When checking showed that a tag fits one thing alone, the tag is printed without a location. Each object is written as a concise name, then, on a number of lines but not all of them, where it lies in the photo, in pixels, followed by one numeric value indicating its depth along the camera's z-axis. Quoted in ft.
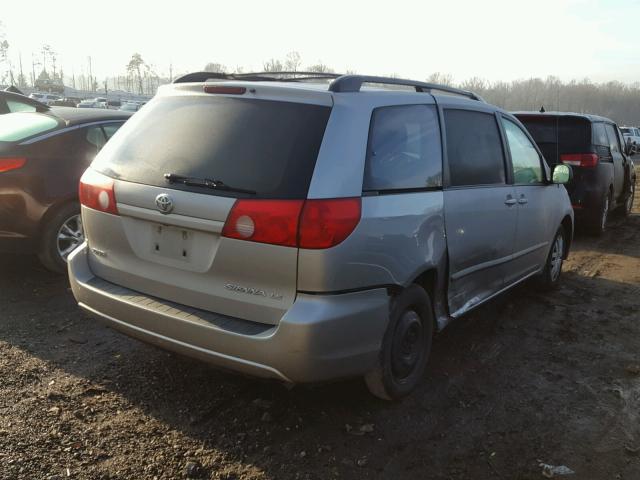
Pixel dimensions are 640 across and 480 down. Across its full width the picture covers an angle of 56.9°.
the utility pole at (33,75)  403.75
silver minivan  9.21
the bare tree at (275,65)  305.16
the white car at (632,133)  141.08
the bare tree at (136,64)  377.91
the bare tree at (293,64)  307.99
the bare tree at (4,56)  295.28
